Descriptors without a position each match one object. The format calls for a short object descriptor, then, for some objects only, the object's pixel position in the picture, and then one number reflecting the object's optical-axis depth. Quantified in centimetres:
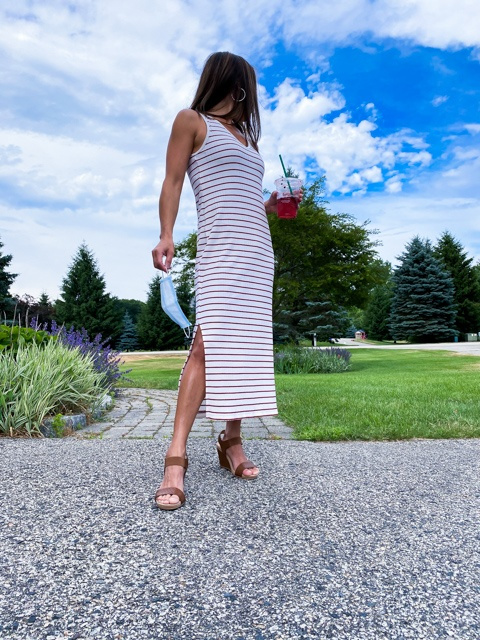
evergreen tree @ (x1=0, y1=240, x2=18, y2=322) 2305
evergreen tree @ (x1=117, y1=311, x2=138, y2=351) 2934
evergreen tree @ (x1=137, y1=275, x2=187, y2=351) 2583
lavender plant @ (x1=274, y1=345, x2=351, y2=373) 1140
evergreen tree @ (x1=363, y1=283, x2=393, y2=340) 3244
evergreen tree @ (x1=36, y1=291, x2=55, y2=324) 2295
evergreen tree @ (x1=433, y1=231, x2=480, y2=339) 2827
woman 186
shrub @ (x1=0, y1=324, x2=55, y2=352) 444
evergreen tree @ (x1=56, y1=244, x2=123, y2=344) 2609
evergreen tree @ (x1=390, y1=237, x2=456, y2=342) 2647
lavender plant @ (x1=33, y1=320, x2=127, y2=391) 534
